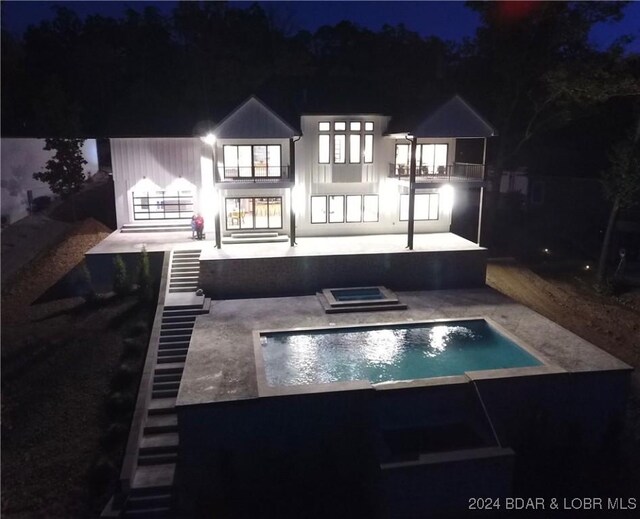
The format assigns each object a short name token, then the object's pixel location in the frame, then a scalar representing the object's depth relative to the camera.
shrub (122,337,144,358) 15.95
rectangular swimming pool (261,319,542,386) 13.89
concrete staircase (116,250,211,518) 11.67
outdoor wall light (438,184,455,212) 24.70
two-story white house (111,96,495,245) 21.70
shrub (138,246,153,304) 19.17
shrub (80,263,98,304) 20.12
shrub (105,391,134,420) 13.62
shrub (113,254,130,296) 19.55
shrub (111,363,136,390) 14.57
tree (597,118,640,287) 22.42
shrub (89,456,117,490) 11.79
